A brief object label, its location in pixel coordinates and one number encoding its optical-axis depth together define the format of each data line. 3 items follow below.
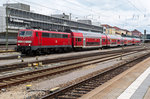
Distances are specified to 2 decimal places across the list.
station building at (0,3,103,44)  60.28
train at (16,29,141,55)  20.67
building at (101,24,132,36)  131.00
